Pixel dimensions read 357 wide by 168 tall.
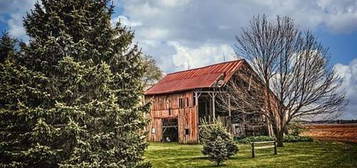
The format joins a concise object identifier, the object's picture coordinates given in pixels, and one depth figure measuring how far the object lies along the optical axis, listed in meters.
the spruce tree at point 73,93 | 13.32
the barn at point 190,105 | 36.84
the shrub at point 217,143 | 19.84
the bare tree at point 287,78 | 27.23
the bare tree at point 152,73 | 65.31
